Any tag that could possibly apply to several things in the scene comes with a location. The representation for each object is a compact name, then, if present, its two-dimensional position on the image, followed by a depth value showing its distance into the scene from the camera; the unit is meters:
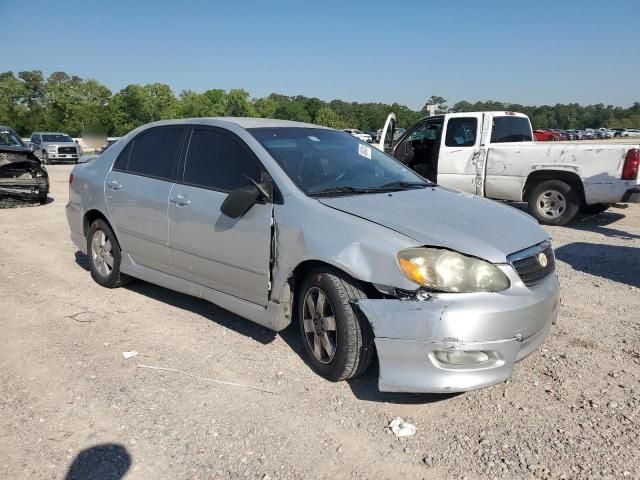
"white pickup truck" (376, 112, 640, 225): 7.77
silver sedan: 2.84
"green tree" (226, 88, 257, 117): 94.89
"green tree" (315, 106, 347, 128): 96.43
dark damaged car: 10.63
